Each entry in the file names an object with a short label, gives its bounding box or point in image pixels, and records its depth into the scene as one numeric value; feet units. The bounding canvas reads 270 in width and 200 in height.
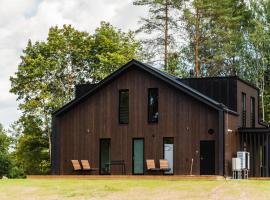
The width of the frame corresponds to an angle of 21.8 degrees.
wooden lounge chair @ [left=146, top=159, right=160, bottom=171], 113.60
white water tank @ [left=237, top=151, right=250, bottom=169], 113.09
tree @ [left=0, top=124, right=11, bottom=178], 168.25
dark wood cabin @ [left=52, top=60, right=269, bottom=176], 112.68
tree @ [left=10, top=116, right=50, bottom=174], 165.89
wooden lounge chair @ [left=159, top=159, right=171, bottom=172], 113.68
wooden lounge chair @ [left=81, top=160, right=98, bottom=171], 118.62
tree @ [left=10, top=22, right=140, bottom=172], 164.14
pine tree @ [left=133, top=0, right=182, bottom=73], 183.73
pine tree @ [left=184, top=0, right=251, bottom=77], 186.09
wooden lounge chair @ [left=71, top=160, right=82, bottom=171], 118.21
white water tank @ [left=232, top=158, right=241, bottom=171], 111.14
